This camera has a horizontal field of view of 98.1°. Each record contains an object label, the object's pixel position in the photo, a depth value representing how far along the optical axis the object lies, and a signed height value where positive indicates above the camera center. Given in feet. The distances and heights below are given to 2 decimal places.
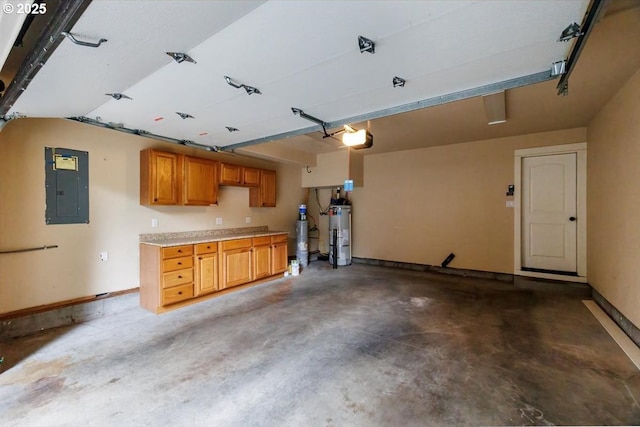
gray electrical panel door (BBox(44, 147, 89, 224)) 10.05 +0.94
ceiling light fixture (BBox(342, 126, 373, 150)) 11.38 +2.98
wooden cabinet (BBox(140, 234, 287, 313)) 11.58 -2.80
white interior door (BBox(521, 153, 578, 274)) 14.96 -0.21
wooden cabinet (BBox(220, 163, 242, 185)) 15.17 +2.03
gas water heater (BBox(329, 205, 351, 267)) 21.08 -1.83
